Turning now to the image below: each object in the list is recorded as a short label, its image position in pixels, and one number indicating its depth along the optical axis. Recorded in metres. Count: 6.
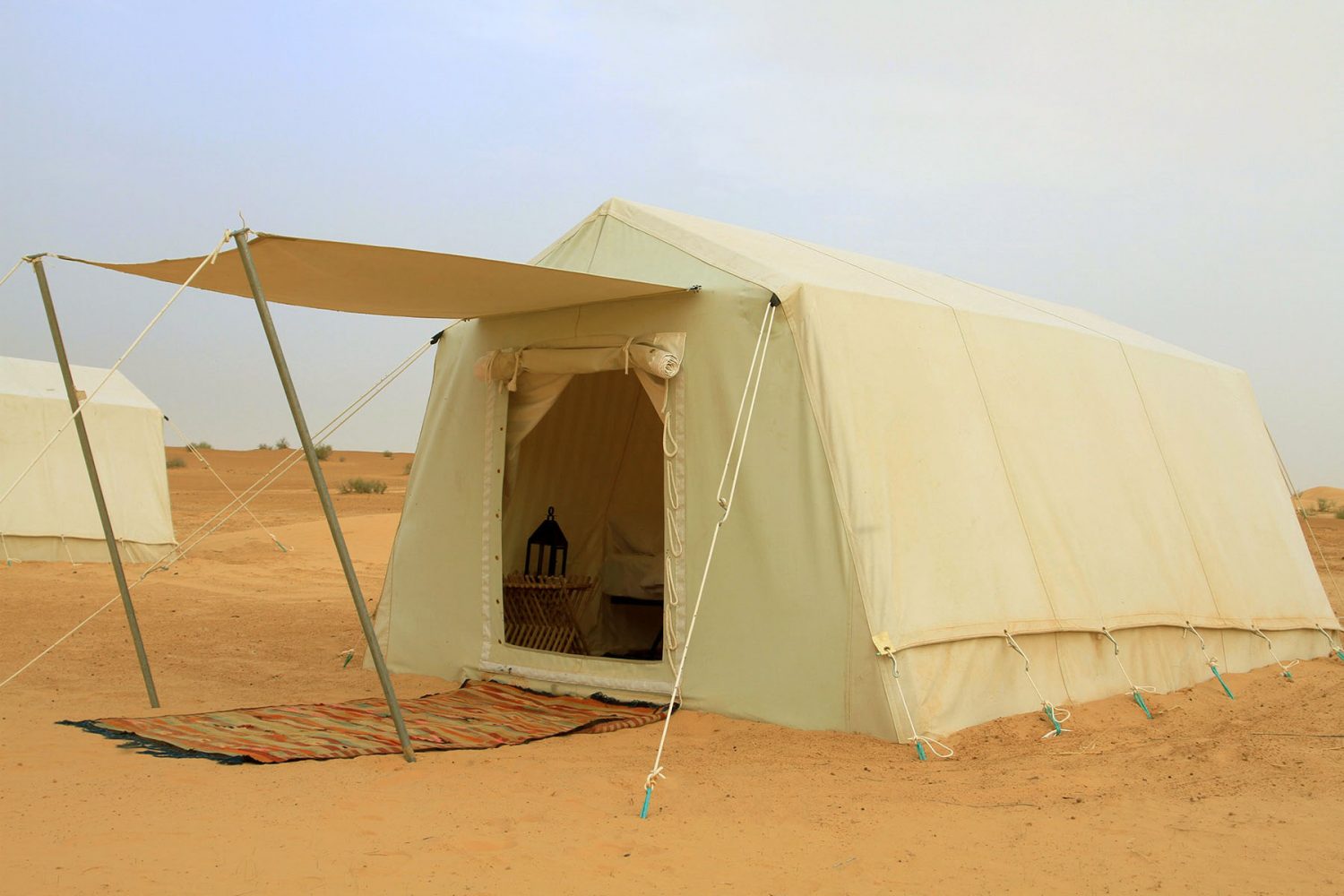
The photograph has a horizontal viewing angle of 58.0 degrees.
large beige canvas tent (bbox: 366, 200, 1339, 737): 5.05
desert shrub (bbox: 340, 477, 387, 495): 27.22
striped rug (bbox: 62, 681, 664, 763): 4.59
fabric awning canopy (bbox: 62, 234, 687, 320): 4.53
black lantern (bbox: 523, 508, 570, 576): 7.06
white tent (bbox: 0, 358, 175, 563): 12.00
